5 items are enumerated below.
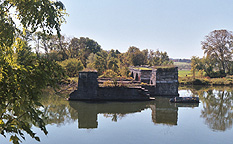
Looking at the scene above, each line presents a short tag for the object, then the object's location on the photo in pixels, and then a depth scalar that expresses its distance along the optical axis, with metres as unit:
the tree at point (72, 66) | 39.16
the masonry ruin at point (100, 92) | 22.12
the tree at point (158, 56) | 62.21
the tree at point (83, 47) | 54.04
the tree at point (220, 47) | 50.09
